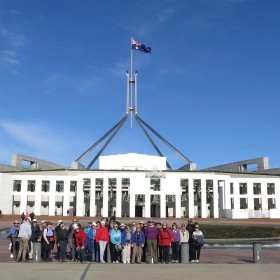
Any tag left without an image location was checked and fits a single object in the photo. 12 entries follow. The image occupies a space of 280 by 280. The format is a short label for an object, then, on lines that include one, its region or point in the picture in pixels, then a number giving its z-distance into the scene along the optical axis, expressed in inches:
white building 2329.0
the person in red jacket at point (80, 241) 542.0
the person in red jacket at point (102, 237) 536.7
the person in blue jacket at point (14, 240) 592.9
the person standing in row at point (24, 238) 540.7
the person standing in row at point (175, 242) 562.3
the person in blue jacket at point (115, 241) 540.4
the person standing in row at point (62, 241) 552.9
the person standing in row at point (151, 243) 546.9
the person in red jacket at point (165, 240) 544.1
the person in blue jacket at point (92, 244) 562.9
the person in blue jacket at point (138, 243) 550.7
